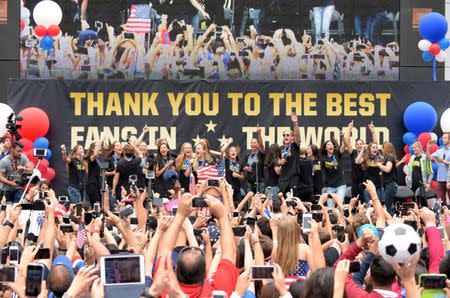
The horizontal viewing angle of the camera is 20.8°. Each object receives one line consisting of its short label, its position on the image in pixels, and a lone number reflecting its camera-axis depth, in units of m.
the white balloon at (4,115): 21.98
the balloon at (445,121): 22.80
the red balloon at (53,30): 22.61
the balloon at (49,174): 22.53
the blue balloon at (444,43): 22.80
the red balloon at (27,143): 22.39
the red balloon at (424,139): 22.73
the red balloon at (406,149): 23.09
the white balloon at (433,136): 22.83
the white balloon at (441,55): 22.80
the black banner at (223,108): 23.31
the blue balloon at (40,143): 22.44
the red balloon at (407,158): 22.38
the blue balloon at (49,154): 22.77
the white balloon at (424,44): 22.69
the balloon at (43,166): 22.16
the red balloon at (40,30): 22.58
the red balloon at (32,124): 22.58
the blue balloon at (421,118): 22.89
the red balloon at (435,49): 22.67
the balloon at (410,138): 22.97
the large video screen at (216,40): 23.53
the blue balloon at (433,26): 22.55
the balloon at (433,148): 22.46
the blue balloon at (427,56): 22.83
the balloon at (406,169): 22.19
